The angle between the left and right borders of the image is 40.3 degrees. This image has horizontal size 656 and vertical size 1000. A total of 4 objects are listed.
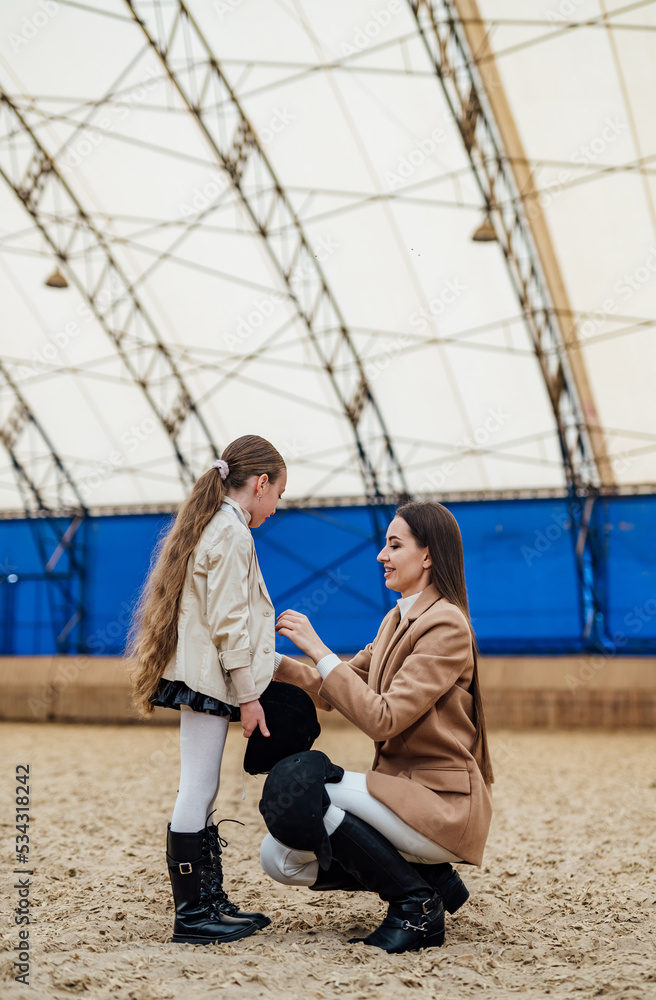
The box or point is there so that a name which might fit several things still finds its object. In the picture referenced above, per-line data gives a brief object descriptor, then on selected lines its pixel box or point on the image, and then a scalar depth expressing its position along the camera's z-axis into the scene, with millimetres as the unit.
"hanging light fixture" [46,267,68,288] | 11258
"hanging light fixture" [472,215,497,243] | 9039
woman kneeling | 2525
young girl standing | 2627
